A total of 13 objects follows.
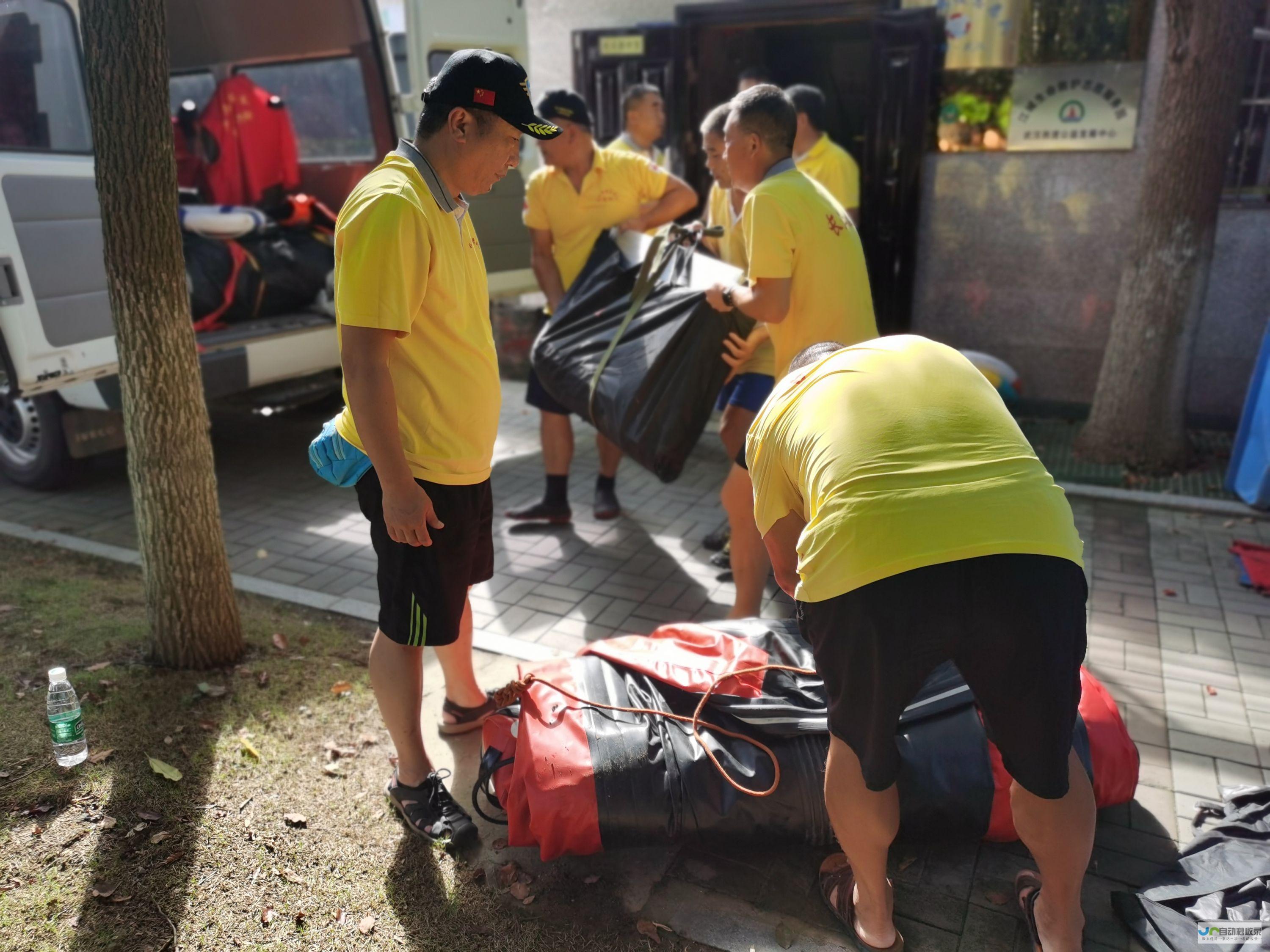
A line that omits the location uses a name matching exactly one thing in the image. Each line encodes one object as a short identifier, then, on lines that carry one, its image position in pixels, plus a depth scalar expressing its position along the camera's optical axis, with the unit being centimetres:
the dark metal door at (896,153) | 659
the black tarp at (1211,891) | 227
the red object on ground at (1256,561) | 429
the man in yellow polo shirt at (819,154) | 553
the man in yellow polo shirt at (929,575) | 191
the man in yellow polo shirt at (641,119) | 576
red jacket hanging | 654
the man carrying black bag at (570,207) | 475
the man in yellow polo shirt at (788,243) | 331
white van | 437
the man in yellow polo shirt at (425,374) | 227
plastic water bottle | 287
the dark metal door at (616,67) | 741
